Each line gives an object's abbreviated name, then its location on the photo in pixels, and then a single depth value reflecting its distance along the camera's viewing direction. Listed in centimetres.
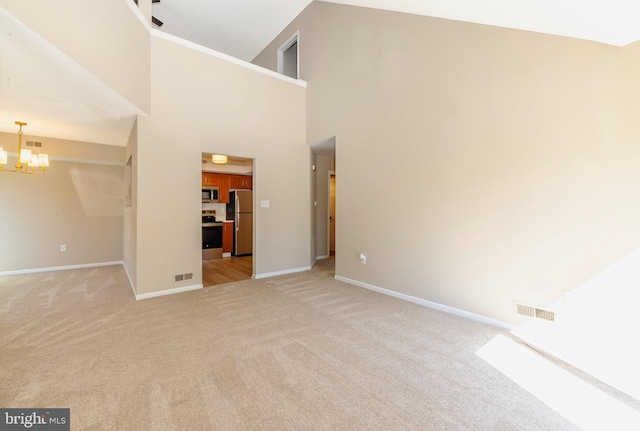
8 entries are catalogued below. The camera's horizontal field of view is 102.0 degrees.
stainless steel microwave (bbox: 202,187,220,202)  652
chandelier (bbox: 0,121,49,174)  392
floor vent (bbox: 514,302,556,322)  231
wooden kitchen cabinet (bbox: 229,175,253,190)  692
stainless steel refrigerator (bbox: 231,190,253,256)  656
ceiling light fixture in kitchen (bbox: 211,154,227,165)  488
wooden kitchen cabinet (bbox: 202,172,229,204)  659
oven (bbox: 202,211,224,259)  640
